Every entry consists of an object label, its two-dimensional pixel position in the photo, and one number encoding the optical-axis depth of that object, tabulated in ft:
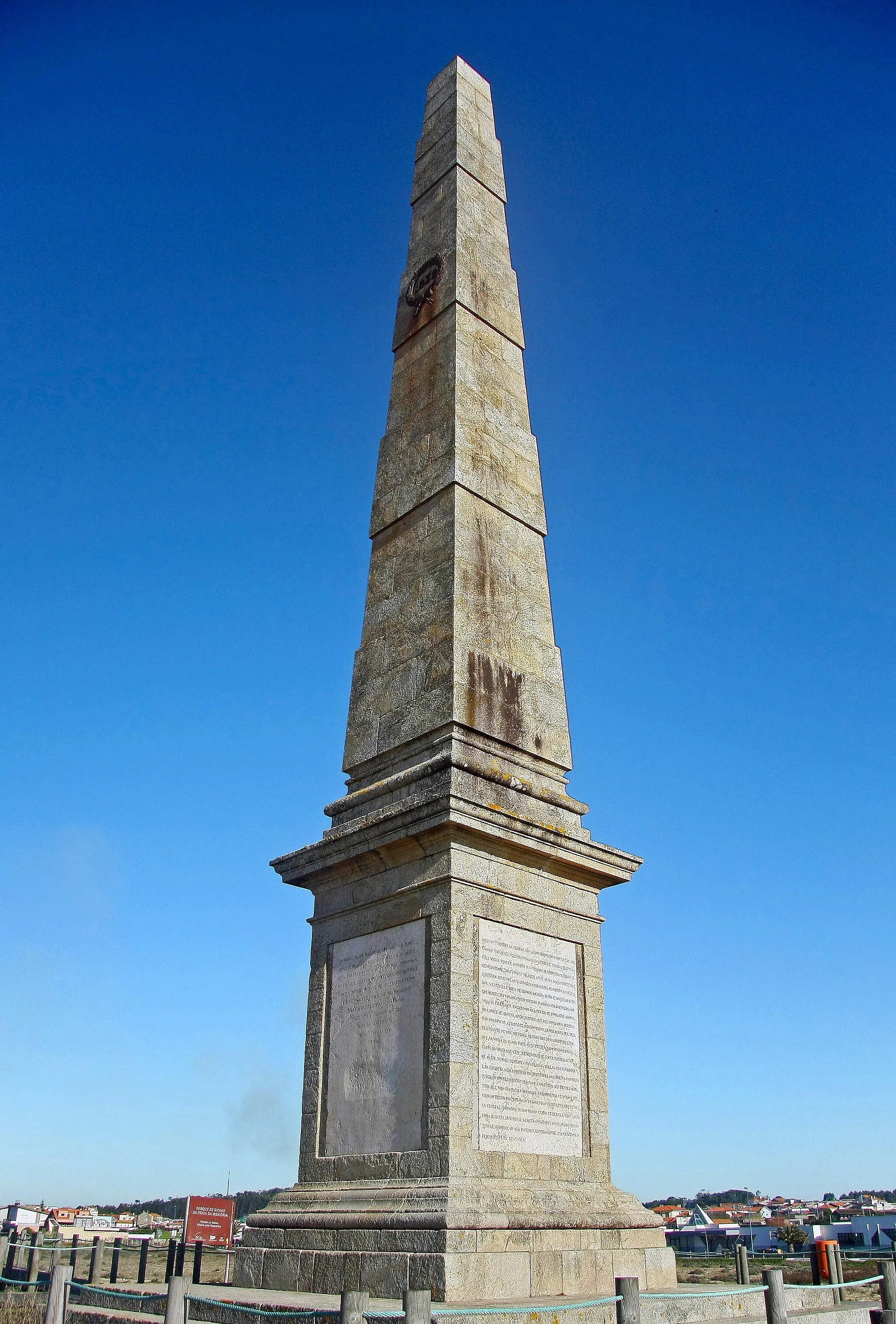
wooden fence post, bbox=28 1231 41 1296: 41.54
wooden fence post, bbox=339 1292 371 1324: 13.26
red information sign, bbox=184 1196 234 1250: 40.91
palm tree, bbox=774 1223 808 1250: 107.65
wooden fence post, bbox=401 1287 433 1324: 13.21
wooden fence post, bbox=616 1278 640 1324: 15.34
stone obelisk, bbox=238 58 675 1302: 21.71
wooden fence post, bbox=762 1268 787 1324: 17.76
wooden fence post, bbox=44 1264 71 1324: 18.24
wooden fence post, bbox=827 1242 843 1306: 31.30
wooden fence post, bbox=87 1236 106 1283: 41.63
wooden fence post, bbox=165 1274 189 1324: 15.84
